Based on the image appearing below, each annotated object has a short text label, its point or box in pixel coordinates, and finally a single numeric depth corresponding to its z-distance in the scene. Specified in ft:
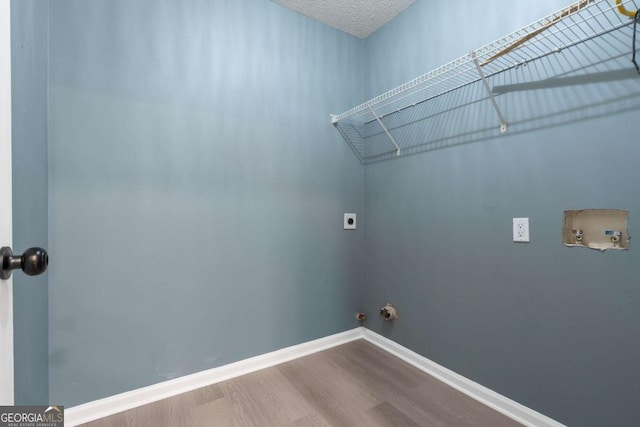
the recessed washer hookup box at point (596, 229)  3.37
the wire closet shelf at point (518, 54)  3.37
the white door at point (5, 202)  1.64
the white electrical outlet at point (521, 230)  4.19
